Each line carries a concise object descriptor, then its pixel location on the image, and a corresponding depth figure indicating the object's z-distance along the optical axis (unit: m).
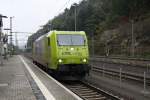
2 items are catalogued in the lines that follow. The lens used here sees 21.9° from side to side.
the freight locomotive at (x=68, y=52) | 22.06
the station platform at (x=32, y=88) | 13.09
